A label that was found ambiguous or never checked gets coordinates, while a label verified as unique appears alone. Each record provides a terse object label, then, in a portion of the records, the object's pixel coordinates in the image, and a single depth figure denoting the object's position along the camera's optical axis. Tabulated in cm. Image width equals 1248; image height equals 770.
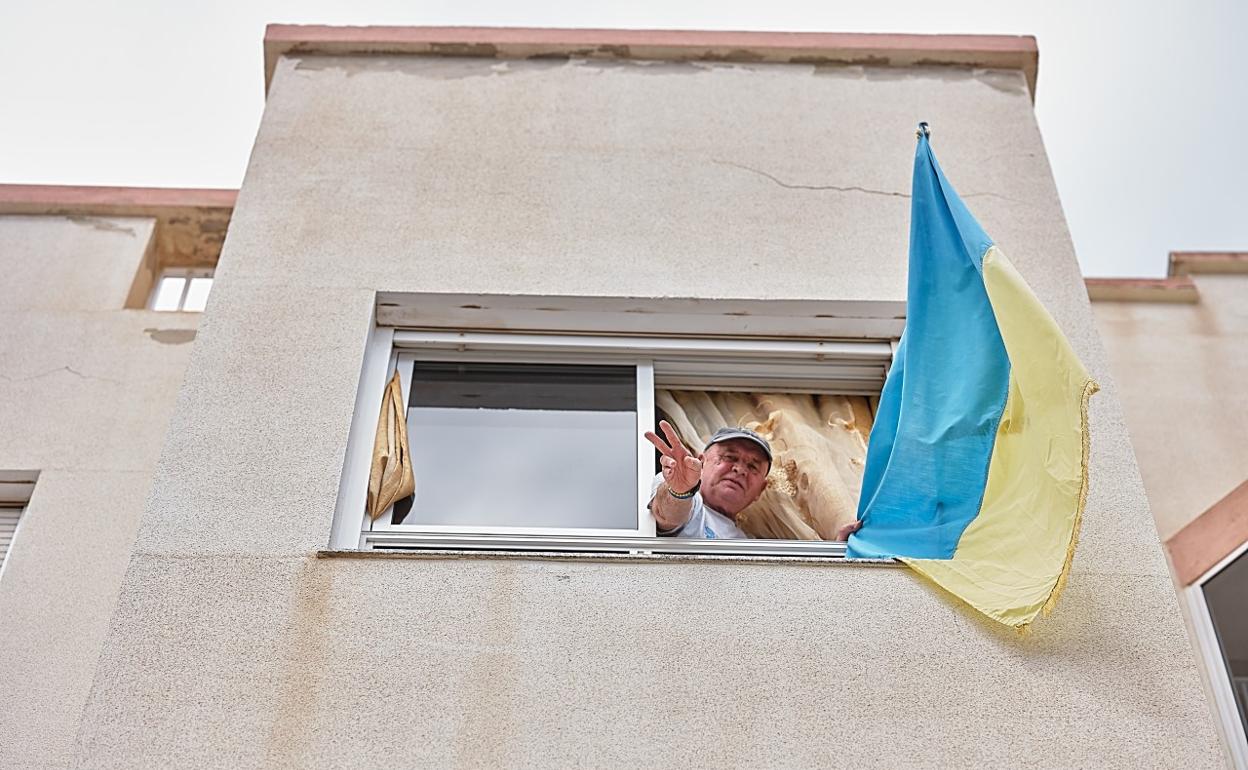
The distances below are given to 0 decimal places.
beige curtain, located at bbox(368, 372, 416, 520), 463
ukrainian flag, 390
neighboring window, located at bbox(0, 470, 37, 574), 566
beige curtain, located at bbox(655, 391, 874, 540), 492
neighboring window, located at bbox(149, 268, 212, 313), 690
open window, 461
